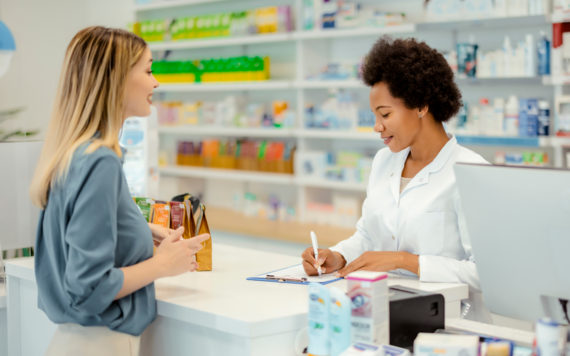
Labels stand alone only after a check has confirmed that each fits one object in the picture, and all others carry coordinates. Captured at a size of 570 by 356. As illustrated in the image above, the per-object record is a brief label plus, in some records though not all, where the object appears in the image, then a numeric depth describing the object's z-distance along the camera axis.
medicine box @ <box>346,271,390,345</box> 1.35
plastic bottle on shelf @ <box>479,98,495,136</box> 3.97
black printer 1.46
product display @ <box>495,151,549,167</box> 3.87
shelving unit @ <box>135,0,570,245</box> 3.96
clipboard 1.88
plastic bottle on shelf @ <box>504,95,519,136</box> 3.88
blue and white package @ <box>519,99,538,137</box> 3.79
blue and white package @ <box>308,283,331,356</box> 1.37
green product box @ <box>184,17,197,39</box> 5.75
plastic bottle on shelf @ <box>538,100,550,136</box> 3.76
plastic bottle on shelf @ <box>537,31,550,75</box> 3.74
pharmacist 1.95
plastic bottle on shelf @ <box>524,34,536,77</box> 3.78
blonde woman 1.43
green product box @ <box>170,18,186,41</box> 5.81
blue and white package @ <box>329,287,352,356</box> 1.36
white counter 1.50
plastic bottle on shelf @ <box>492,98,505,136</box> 3.93
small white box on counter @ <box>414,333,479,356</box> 1.25
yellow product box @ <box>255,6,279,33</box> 5.18
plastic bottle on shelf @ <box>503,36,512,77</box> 3.86
